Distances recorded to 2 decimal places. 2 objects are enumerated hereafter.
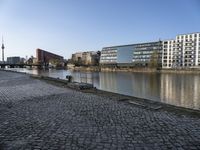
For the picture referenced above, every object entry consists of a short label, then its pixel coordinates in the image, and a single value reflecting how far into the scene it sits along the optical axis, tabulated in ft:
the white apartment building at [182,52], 307.43
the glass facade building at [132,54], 359.79
